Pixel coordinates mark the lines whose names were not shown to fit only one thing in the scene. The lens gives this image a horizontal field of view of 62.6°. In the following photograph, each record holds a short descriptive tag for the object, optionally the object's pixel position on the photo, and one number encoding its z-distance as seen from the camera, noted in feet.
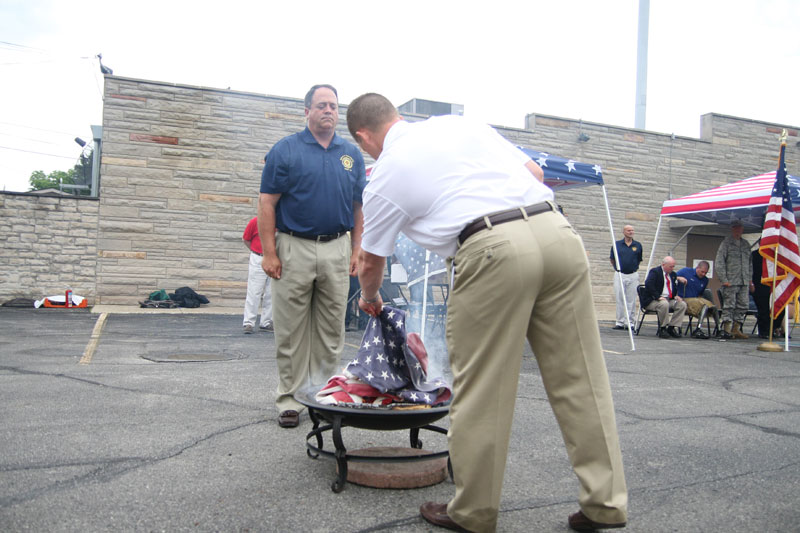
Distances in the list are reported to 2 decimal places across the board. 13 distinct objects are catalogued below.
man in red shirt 29.63
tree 241.55
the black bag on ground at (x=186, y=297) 40.37
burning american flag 9.87
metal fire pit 9.14
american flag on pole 30.25
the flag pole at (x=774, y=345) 30.32
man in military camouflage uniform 36.81
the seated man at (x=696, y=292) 37.58
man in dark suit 36.29
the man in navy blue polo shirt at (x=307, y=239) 13.33
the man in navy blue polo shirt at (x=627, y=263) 40.32
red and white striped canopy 34.55
